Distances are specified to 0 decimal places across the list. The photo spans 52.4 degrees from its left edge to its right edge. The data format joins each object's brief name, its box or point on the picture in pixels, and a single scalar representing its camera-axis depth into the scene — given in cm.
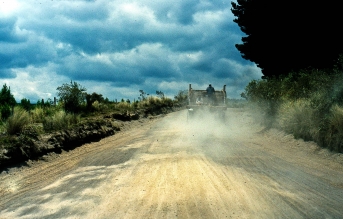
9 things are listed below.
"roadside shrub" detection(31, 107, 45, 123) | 1762
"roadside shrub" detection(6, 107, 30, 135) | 1359
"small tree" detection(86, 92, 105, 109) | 2546
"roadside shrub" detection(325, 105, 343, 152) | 1231
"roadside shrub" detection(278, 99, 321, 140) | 1441
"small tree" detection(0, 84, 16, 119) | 3086
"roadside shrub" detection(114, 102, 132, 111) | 2822
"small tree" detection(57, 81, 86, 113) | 2309
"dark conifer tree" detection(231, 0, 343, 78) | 2359
